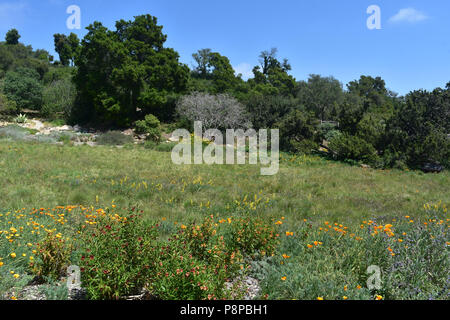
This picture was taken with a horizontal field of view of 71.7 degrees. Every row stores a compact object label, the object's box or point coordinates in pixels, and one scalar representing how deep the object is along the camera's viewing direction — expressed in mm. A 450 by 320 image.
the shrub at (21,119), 24766
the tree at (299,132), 17250
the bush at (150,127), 20516
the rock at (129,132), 23534
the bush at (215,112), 22141
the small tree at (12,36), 56094
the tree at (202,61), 46500
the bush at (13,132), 17573
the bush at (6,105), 25198
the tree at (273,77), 33844
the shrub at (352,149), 15266
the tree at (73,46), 25942
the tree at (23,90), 27578
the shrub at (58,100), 27969
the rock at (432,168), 14477
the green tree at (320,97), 32625
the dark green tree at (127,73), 23891
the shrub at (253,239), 4289
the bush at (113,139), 18661
